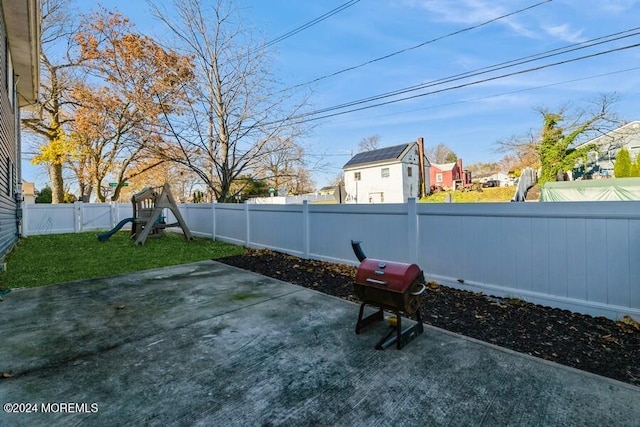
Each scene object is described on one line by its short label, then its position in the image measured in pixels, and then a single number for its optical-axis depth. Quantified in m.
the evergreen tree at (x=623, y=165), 14.16
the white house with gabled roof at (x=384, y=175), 26.72
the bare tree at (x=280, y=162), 10.19
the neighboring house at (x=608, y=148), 18.73
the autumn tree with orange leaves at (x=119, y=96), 10.63
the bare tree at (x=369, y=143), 38.88
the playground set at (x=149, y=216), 9.21
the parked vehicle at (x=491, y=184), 37.55
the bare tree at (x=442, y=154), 53.57
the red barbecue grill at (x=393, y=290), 2.60
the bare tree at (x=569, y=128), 19.44
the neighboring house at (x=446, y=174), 41.97
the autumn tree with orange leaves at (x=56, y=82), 15.74
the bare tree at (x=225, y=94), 9.48
